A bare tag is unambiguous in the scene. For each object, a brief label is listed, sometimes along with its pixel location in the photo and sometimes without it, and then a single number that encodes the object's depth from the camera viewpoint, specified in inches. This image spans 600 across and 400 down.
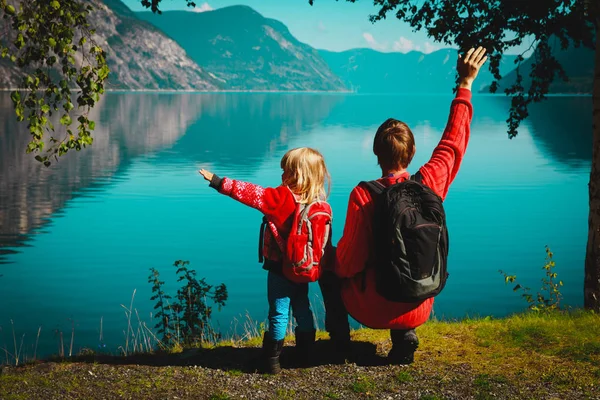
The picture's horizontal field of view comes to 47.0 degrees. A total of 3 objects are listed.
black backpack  211.6
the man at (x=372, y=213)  222.4
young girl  225.5
